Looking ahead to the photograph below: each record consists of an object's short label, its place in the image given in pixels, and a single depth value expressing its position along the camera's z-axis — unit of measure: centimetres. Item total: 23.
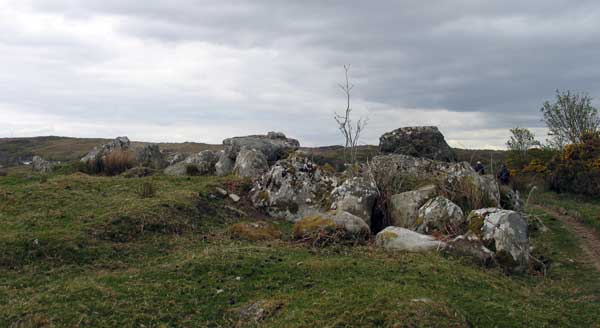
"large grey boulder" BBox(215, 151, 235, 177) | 2285
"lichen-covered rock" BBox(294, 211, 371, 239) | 1254
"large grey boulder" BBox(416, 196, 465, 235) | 1354
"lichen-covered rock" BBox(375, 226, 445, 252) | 1180
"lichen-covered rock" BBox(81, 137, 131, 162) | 2493
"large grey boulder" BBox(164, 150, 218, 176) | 2306
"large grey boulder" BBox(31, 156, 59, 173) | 2614
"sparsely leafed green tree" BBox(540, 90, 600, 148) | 3706
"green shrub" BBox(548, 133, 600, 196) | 2839
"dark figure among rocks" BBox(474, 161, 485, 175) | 2577
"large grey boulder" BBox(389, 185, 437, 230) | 1475
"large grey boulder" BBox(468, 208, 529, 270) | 1198
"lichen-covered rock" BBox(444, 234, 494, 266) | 1150
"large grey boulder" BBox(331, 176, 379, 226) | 1502
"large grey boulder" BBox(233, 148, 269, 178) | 2055
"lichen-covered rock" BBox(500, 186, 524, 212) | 1792
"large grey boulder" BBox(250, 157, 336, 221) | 1647
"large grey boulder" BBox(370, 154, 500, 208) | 1588
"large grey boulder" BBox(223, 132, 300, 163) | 2420
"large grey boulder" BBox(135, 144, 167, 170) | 2616
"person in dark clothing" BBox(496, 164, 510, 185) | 2956
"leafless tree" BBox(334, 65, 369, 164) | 1839
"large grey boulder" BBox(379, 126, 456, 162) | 2898
